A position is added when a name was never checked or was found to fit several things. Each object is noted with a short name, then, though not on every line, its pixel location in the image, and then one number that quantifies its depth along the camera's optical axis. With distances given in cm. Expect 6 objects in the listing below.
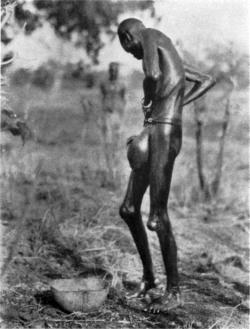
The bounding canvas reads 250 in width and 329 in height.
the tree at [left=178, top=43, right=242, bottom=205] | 849
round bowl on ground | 386
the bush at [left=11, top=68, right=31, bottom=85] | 722
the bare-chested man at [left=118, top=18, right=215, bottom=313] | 391
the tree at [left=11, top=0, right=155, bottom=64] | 552
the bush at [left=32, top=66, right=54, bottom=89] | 803
